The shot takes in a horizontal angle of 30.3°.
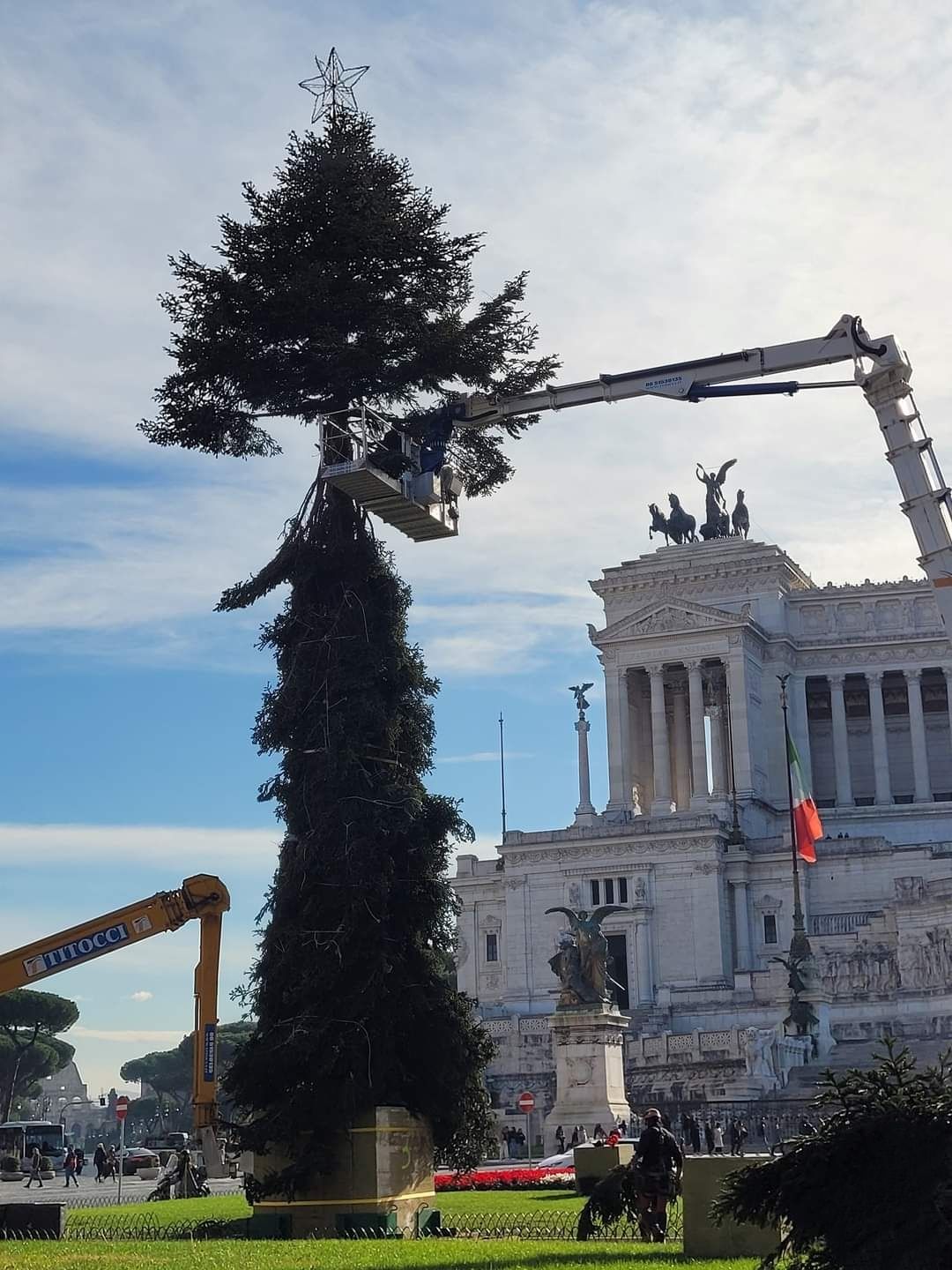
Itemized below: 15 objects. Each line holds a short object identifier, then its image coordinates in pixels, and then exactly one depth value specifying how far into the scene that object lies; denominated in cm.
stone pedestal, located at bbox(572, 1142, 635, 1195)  2939
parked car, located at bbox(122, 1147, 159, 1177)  6631
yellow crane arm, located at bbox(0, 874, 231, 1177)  3164
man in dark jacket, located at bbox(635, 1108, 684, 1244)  2056
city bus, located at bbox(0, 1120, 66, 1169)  7200
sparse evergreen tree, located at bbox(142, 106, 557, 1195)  2623
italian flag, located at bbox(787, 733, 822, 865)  6488
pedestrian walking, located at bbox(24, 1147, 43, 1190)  5109
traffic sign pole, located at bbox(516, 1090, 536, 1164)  5384
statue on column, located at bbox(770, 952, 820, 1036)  5784
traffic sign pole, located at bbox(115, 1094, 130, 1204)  4625
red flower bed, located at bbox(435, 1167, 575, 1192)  3441
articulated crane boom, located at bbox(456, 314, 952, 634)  2373
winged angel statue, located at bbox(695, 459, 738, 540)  10050
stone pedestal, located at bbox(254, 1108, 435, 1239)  2542
